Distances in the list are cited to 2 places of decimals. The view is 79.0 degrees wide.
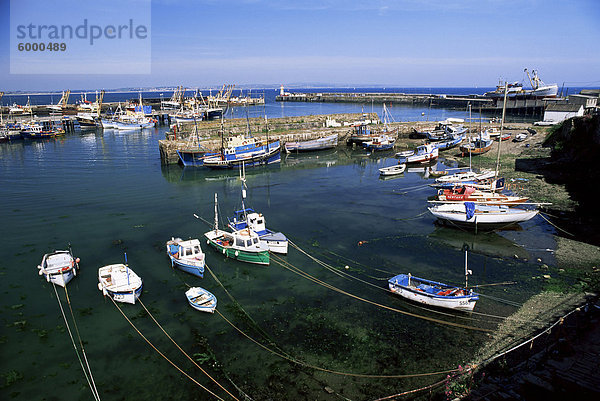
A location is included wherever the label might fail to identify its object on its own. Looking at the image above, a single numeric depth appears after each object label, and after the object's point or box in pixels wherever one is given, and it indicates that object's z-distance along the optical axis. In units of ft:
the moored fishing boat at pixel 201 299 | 62.44
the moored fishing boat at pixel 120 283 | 65.36
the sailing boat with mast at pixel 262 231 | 82.95
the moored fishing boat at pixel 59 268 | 71.51
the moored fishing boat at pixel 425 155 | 178.09
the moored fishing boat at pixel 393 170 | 158.51
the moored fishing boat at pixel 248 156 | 170.51
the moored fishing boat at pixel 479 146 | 182.80
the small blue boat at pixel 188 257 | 73.92
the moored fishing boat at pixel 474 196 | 100.78
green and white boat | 78.69
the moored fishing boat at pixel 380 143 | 218.38
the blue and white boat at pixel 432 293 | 59.79
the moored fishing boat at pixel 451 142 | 204.77
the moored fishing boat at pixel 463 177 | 131.62
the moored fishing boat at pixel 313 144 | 217.15
